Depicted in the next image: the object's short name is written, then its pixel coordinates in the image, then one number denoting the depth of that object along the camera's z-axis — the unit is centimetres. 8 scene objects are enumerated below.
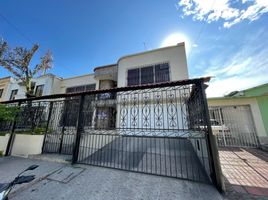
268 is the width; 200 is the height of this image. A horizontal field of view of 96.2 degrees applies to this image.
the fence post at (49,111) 582
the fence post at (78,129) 438
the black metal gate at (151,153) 328
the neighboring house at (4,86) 1695
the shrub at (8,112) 568
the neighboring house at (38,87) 1357
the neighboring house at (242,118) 718
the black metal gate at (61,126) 546
